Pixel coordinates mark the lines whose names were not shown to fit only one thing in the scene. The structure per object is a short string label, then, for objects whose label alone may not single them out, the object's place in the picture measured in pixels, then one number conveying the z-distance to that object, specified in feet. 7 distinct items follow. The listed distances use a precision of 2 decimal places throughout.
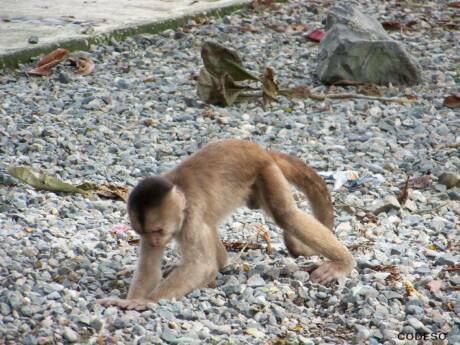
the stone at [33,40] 74.28
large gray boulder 71.00
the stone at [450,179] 54.08
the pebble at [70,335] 33.30
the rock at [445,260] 43.06
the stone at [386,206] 50.11
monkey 36.76
